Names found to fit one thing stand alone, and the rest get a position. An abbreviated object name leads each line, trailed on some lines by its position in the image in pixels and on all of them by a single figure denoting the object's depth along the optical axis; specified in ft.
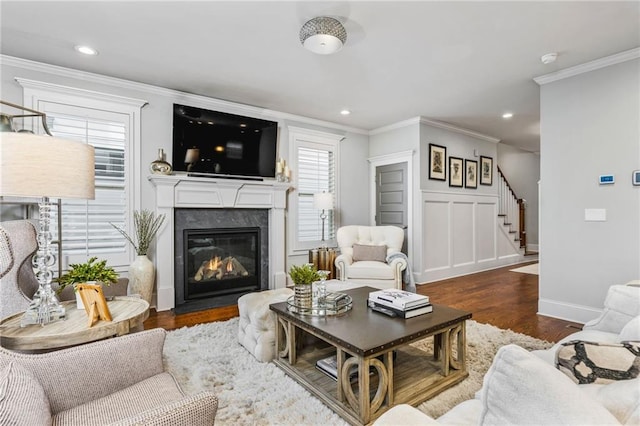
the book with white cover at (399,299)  6.77
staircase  22.03
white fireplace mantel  12.14
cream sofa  1.90
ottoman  7.73
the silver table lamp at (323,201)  15.58
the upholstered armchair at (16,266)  5.84
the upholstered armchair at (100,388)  2.96
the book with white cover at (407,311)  6.68
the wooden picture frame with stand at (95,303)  5.29
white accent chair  13.37
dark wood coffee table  5.51
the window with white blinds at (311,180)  16.05
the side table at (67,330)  4.66
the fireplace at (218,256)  12.73
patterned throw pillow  2.69
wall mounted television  12.78
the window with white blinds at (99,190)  10.87
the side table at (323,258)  15.42
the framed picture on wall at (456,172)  17.98
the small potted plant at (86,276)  5.86
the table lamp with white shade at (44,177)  4.61
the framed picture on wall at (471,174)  18.81
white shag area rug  5.71
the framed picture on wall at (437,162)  16.90
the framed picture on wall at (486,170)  19.80
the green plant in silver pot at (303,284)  7.25
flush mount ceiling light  7.84
